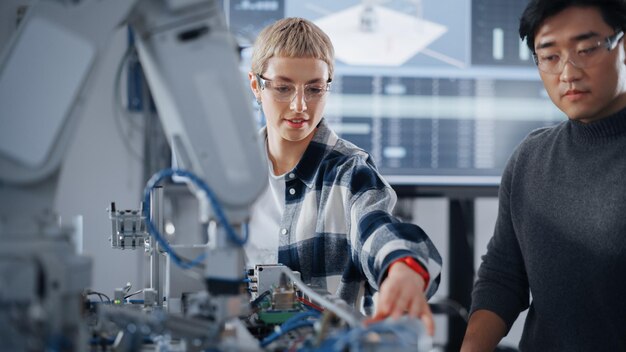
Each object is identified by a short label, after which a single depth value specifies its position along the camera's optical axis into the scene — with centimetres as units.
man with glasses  151
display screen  288
